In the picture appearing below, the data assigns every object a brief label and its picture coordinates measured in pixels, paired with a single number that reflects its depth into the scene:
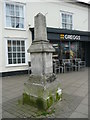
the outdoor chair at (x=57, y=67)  6.75
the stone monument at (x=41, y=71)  2.63
